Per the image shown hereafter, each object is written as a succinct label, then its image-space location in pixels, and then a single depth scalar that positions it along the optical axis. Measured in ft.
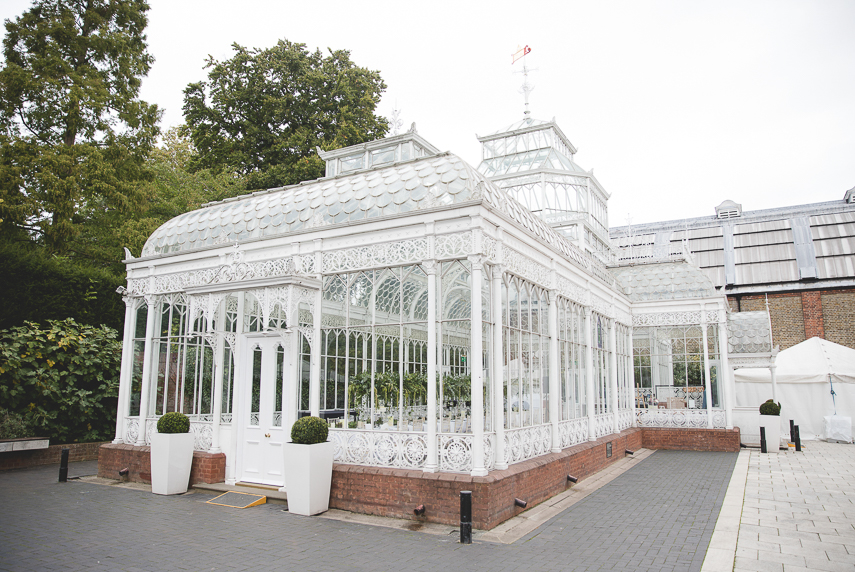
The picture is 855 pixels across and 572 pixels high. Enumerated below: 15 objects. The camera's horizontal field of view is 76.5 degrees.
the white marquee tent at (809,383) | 66.86
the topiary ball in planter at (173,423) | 31.71
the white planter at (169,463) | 30.83
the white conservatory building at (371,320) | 26.61
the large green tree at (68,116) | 48.26
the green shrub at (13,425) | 39.86
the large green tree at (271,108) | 77.20
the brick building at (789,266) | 99.35
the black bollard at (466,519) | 21.49
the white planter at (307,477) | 25.71
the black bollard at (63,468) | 34.14
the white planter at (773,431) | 52.80
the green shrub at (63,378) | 41.32
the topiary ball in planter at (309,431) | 26.13
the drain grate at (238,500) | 27.89
